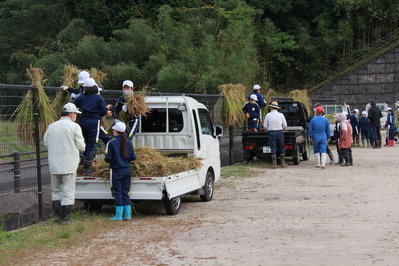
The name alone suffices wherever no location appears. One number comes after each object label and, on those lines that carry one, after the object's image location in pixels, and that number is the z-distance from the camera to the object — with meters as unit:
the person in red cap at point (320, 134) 17.78
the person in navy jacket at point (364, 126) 26.14
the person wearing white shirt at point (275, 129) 17.53
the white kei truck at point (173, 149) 9.66
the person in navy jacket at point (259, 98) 19.31
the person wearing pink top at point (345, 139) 18.17
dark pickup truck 18.30
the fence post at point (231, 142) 19.20
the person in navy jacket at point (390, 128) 26.72
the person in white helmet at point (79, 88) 10.37
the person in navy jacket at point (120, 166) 9.34
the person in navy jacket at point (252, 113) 18.99
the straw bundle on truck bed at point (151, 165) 9.70
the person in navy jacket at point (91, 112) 10.06
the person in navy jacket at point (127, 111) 10.98
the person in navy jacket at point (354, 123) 26.18
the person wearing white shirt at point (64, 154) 8.93
